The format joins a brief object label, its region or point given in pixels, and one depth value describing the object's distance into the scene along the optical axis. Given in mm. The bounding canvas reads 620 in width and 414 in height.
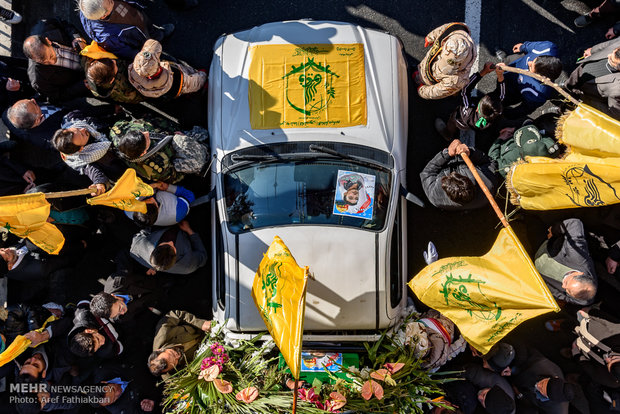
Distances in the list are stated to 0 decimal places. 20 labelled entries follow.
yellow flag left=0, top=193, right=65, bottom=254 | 3551
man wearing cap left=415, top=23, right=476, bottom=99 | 3760
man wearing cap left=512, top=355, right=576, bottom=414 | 4211
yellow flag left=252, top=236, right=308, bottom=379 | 3275
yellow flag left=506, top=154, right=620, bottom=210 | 3441
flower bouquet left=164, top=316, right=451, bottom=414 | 3766
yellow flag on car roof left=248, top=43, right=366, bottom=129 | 4094
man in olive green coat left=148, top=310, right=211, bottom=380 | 4148
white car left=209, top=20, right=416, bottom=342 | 3951
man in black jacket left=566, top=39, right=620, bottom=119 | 4105
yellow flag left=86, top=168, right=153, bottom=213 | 3654
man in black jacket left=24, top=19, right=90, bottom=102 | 4236
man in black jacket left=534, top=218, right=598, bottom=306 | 3859
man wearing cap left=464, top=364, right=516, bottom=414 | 4266
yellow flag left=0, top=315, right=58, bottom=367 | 3951
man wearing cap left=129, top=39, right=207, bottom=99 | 3824
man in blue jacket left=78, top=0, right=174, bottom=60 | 4160
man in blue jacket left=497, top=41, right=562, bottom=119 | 4074
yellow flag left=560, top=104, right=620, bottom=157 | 3451
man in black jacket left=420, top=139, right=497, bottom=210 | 3886
